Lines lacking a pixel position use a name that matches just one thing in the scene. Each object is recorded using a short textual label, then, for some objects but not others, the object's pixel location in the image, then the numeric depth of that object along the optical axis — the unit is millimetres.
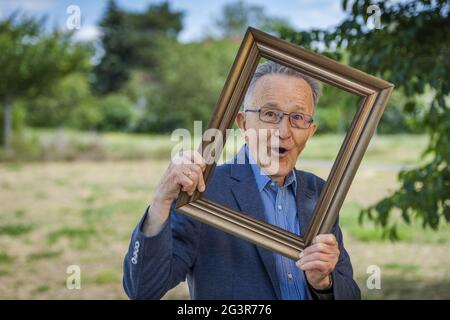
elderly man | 1542
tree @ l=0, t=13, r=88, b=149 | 16578
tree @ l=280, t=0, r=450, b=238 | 3070
